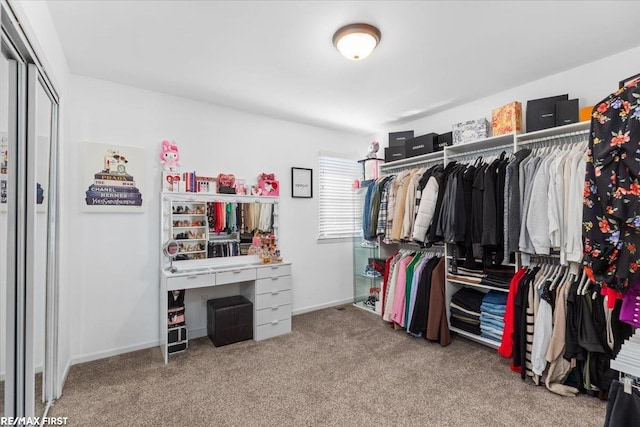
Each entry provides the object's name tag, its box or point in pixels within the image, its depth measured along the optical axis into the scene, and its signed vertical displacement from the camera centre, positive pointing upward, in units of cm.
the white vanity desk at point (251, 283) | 289 -70
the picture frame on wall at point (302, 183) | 395 +39
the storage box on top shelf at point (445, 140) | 334 +80
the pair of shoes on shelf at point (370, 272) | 407 -77
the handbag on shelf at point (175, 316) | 279 -93
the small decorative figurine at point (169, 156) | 304 +55
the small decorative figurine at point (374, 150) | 423 +86
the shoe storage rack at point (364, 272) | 416 -79
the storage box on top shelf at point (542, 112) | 257 +85
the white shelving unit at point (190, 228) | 314 -16
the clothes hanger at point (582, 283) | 216 -48
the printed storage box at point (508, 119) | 275 +85
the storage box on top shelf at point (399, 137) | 387 +96
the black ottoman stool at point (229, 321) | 300 -105
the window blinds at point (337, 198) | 430 +21
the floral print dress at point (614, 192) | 117 +9
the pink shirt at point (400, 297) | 331 -88
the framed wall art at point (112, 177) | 272 +31
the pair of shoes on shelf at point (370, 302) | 413 -119
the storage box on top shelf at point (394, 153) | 379 +74
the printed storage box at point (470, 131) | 301 +82
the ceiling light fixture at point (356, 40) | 204 +116
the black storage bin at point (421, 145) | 345 +78
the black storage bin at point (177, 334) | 277 -109
